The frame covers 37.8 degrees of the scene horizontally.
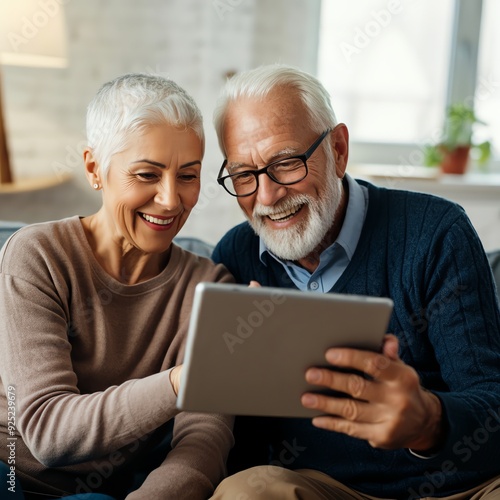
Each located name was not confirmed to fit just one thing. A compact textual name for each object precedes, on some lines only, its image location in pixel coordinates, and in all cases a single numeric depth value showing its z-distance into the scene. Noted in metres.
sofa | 1.85
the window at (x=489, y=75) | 3.88
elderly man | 1.34
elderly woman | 1.33
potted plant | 3.72
